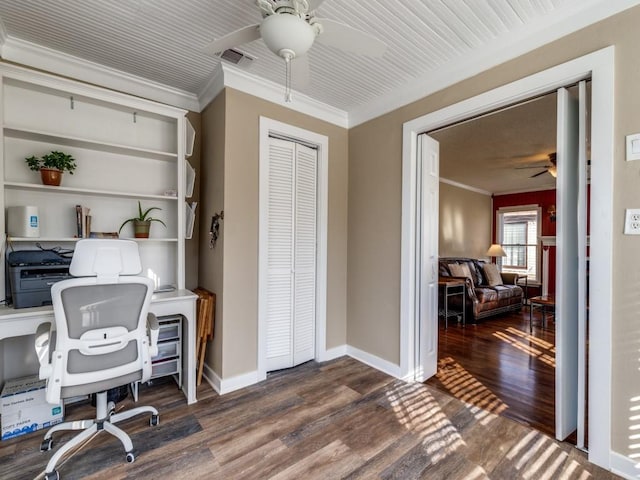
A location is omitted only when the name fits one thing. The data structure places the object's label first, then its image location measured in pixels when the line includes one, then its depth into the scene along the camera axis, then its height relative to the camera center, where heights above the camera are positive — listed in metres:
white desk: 2.17 -0.54
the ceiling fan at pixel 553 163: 3.93 +1.05
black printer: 1.90 -0.24
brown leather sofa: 4.81 -0.86
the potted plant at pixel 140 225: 2.54 +0.11
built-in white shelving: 2.19 +0.65
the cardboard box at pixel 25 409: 1.92 -1.11
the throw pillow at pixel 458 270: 5.17 -0.50
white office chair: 1.59 -0.53
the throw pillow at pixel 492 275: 5.71 -0.63
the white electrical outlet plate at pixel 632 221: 1.58 +0.11
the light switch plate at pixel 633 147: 1.57 +0.50
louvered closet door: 2.86 -0.14
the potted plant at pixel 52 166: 2.15 +0.52
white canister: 2.09 +0.11
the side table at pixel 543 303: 4.06 -0.83
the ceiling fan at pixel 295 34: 1.36 +1.02
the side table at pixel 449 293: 4.66 -0.84
